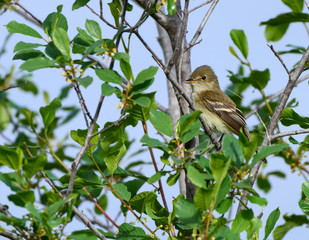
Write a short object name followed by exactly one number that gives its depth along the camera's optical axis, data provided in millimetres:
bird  14609
